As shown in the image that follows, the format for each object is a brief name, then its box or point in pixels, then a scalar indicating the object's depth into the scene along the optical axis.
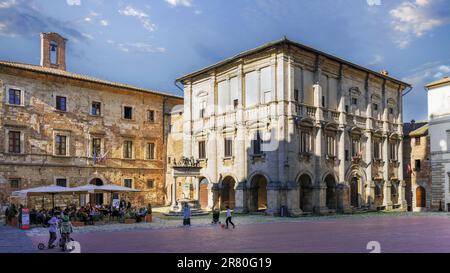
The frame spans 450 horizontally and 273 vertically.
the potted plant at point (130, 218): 24.40
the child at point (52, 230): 14.60
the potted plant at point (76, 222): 22.80
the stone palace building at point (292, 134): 30.33
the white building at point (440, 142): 36.81
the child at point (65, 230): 14.21
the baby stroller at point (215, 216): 23.02
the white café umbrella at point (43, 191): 24.36
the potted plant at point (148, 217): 25.42
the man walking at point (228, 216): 21.39
